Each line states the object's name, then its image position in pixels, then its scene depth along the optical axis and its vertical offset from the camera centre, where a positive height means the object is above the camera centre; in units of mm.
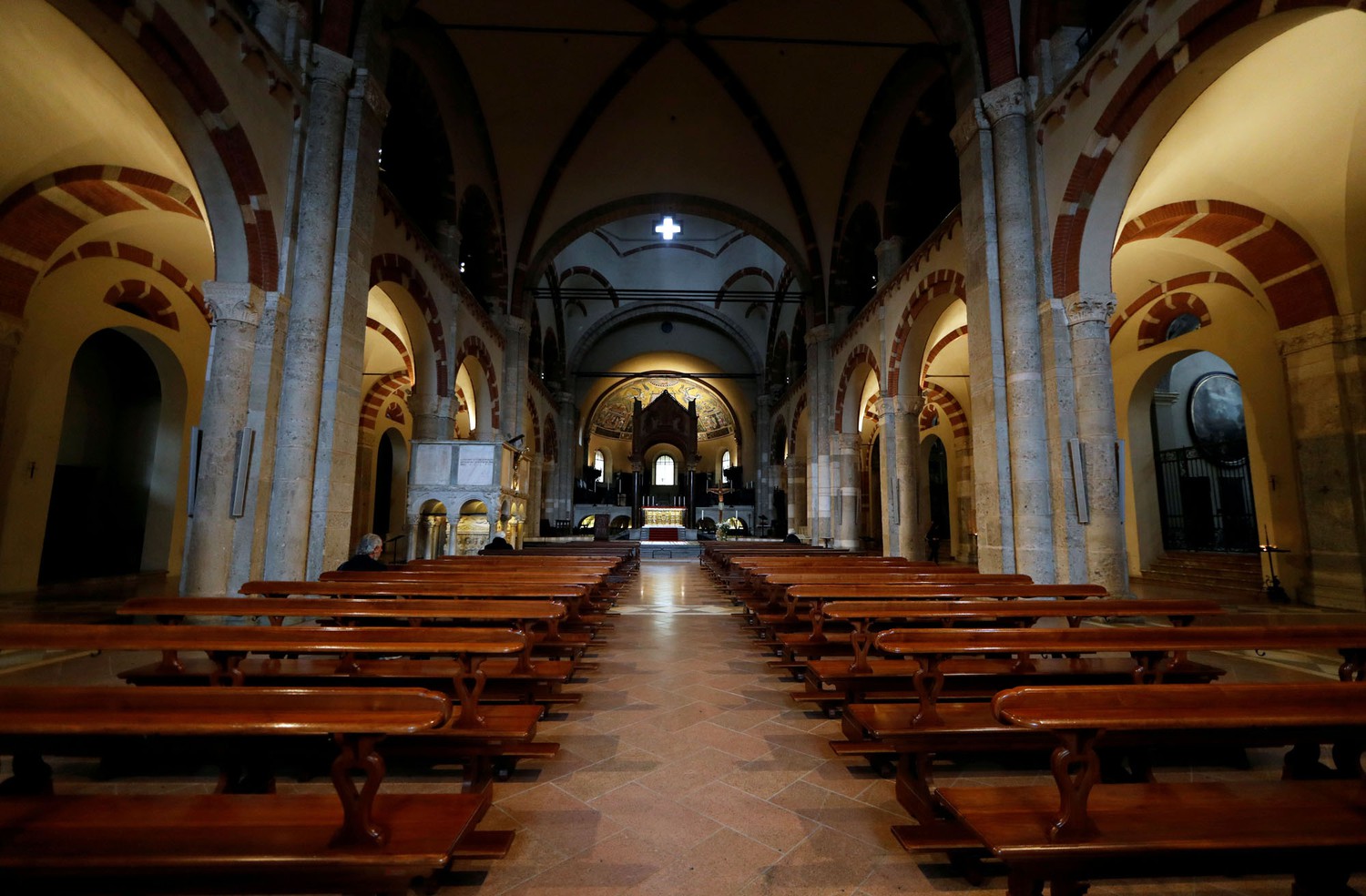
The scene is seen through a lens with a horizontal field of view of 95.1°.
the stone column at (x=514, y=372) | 14695 +3386
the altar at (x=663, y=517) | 27812 -66
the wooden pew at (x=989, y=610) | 3147 -491
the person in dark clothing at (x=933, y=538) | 13913 -451
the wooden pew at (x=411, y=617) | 2963 -566
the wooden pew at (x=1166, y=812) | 1521 -781
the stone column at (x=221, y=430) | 5605 +754
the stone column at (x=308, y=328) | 6121 +1879
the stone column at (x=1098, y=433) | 6105 +868
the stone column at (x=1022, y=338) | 6566 +1970
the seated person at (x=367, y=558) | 5297 -387
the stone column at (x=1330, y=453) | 7613 +860
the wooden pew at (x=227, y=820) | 1407 -773
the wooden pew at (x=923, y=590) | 4113 -489
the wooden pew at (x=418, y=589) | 3971 -489
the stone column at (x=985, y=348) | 6957 +1986
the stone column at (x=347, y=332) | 6574 +1982
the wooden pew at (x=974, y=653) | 2273 -522
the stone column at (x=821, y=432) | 14672 +2041
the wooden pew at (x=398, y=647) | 2291 -504
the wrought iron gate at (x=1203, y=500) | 11938 +406
